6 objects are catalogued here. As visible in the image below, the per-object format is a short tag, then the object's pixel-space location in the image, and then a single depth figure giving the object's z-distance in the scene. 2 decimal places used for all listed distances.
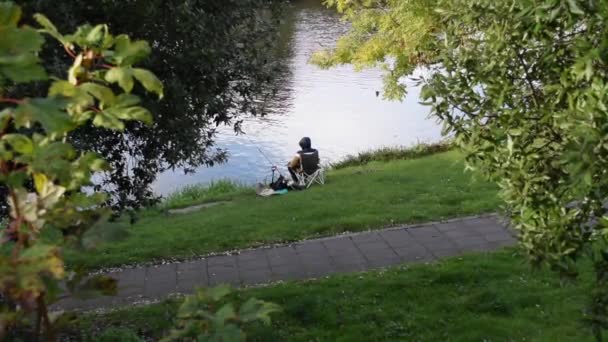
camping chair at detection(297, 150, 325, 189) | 14.65
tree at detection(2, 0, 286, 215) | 4.95
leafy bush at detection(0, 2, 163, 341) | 1.63
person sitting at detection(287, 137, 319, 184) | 14.70
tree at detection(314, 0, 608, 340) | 3.27
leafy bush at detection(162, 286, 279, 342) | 1.90
